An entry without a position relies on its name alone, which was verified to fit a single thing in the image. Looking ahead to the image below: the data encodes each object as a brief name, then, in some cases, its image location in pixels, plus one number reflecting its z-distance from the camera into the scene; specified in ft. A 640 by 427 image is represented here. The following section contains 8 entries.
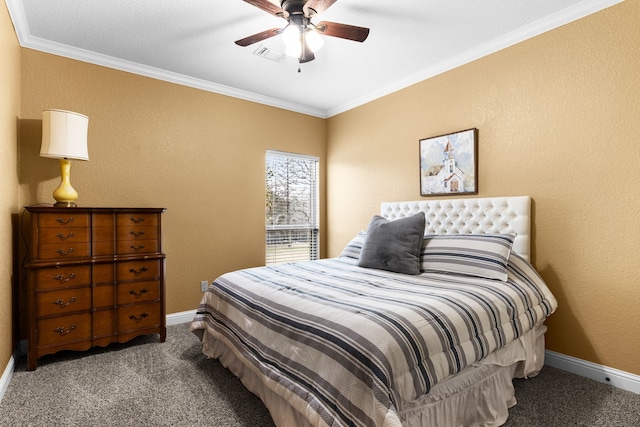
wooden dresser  8.05
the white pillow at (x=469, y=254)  7.78
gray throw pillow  8.70
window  14.17
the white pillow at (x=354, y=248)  10.93
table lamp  8.38
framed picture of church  10.02
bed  4.61
